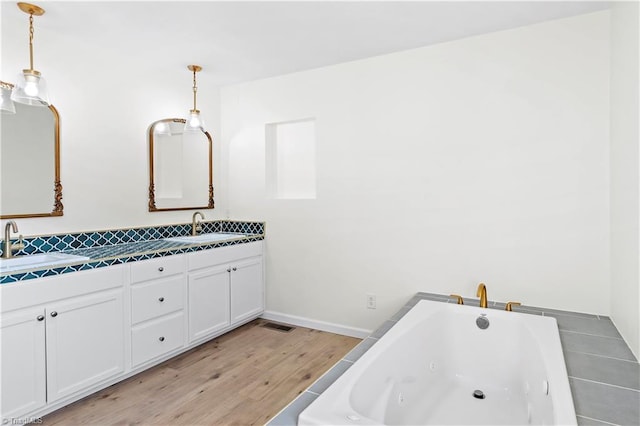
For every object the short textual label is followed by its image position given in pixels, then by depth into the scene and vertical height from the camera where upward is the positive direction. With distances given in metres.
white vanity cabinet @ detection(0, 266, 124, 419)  1.85 -0.69
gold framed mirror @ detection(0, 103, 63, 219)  2.31 +0.31
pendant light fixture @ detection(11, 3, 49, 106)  2.18 +0.73
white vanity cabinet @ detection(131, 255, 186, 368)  2.46 -0.67
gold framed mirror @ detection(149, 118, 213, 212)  3.26 +0.40
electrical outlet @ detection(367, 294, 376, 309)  3.12 -0.75
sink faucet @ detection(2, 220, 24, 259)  2.19 -0.19
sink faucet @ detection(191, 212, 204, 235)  3.50 -0.14
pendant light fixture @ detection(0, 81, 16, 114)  2.25 +0.68
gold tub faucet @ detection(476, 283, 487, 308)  2.27 -0.50
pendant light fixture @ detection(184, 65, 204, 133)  3.27 +0.79
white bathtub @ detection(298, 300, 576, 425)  1.44 -0.80
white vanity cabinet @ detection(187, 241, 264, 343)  2.90 -0.66
